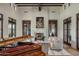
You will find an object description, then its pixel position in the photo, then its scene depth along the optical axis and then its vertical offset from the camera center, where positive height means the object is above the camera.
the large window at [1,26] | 2.12 +0.11
